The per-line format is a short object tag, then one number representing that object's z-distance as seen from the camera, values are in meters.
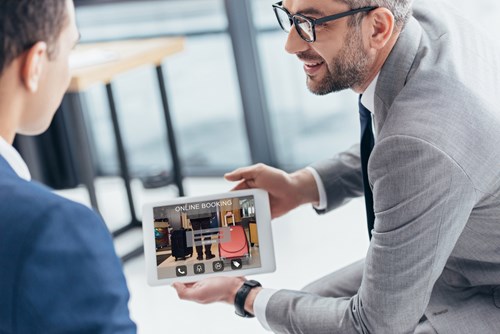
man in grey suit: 1.68
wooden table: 2.87
